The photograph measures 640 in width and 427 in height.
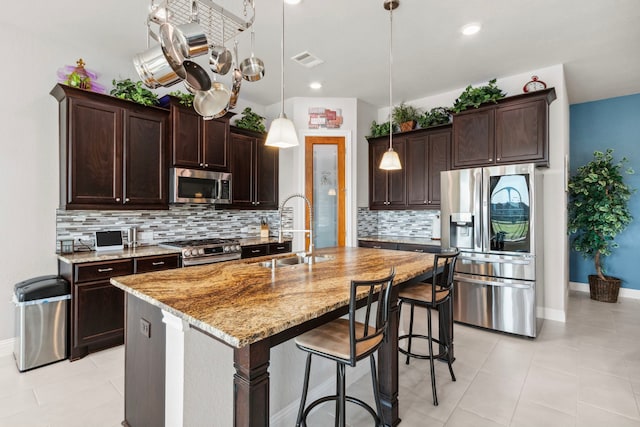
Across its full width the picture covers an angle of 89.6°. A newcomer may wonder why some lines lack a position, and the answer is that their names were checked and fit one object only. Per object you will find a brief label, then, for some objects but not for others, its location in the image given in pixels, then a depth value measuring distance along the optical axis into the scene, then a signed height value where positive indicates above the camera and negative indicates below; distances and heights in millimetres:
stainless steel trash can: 2643 -918
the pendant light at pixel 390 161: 2863 +453
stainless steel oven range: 3414 -428
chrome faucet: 2511 -305
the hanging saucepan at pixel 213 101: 1888 +656
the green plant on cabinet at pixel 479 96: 3736 +1365
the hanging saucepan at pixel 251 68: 2156 +967
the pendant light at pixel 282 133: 2137 +522
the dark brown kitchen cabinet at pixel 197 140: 3635 +856
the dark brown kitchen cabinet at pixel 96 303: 2820 -824
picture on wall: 4867 +1401
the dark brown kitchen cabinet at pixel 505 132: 3438 +903
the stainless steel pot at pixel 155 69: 1469 +667
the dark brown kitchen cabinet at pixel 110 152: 2979 +600
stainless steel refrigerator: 3322 -356
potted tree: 4320 -2
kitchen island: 1146 -394
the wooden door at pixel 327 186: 4859 +388
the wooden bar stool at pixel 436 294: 2281 -628
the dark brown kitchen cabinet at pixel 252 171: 4371 +585
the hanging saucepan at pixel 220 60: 1856 +892
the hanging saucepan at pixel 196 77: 1587 +683
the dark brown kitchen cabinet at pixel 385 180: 4820 +480
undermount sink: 2455 -395
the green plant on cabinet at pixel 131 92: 3316 +1248
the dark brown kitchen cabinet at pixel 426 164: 4398 +667
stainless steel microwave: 3635 +306
